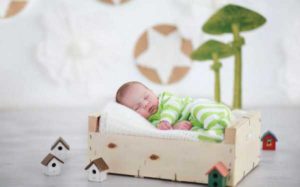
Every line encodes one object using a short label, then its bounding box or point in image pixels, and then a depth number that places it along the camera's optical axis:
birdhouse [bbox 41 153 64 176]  2.98
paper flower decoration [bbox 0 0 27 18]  4.83
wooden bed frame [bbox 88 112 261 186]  2.71
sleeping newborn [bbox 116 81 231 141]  2.85
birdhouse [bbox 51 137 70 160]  3.26
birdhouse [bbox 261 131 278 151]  3.44
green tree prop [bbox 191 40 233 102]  4.74
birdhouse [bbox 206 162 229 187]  2.64
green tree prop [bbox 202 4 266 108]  4.60
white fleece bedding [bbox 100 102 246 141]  2.79
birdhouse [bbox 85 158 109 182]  2.85
